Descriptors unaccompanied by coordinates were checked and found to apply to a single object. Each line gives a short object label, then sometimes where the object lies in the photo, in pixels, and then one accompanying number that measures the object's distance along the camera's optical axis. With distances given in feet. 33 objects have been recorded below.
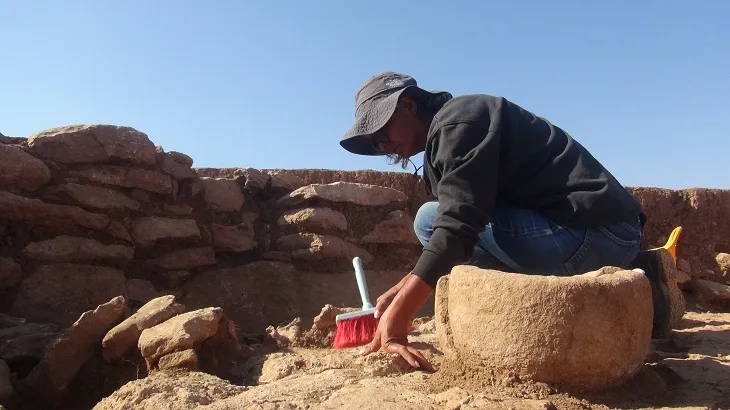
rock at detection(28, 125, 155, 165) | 11.51
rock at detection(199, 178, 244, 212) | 13.09
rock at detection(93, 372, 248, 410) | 5.84
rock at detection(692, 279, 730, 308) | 16.42
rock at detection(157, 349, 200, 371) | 7.38
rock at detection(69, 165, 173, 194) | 11.75
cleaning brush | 8.52
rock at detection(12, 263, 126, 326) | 10.65
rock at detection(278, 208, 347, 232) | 13.29
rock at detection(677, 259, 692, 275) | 17.35
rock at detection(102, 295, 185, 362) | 8.25
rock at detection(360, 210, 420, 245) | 14.02
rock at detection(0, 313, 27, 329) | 9.59
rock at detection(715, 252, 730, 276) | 17.58
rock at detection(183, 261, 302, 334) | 12.22
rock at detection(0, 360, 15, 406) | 7.70
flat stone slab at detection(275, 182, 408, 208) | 13.61
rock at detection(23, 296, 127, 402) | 8.20
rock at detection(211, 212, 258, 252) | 12.85
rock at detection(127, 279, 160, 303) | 11.63
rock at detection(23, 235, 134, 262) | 10.98
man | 6.84
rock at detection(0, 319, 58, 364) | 8.83
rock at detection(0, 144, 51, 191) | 10.88
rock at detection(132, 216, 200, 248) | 12.01
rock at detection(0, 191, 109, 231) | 10.83
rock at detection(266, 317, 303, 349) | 9.14
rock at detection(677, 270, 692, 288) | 16.76
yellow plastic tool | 9.09
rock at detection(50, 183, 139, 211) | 11.46
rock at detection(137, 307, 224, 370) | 7.55
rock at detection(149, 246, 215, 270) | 12.16
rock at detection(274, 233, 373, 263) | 13.14
